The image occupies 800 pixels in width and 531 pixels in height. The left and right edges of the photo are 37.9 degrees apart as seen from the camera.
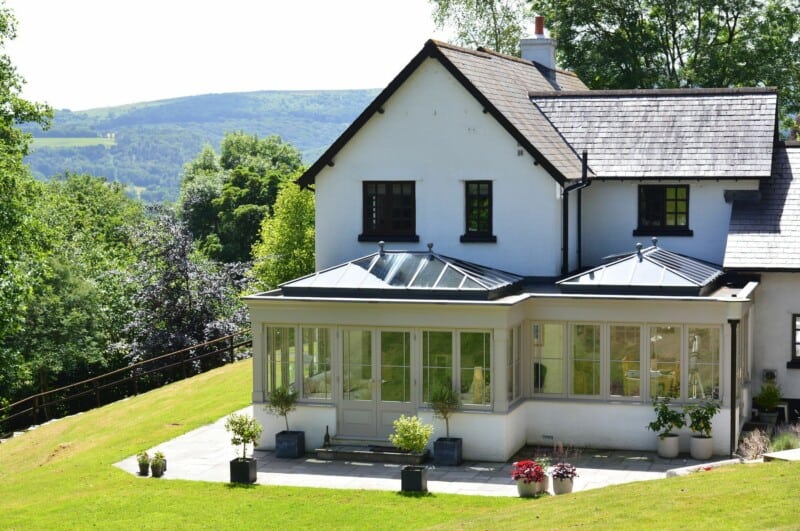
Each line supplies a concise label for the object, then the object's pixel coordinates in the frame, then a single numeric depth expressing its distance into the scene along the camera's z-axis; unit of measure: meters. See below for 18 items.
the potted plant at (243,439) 22.12
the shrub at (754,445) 22.67
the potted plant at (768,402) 26.06
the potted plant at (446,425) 23.39
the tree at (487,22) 51.69
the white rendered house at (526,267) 23.95
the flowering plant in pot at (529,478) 20.52
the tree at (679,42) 47.19
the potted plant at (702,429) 23.36
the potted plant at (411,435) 22.30
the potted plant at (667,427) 23.56
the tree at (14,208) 29.89
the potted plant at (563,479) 20.56
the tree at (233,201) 71.94
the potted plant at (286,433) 24.41
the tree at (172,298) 40.72
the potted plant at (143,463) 23.09
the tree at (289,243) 51.84
